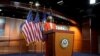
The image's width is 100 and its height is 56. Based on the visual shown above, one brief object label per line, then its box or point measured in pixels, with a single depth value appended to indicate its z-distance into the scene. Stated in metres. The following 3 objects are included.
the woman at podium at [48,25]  3.67
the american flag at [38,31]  3.47
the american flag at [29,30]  3.35
